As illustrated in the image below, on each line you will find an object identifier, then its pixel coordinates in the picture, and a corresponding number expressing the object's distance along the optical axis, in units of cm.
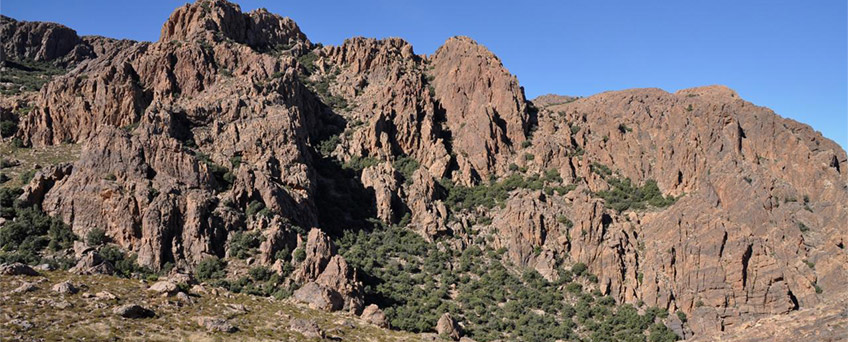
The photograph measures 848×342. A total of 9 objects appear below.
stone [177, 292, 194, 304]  4878
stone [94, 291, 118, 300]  4427
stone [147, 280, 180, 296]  4903
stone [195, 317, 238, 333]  4452
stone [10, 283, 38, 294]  4179
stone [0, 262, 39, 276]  4469
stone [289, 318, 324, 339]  4831
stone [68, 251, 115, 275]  5251
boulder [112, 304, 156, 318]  4203
